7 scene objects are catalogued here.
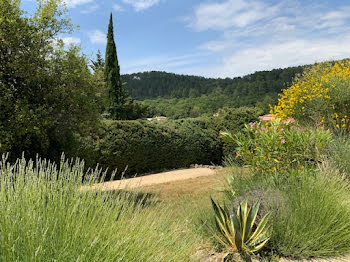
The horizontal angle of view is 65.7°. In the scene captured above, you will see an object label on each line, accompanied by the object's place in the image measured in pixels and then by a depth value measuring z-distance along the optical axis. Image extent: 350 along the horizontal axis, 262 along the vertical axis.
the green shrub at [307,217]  2.98
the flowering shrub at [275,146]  4.36
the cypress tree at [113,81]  19.59
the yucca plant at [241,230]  2.94
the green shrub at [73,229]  1.43
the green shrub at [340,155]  5.02
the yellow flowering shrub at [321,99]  8.42
